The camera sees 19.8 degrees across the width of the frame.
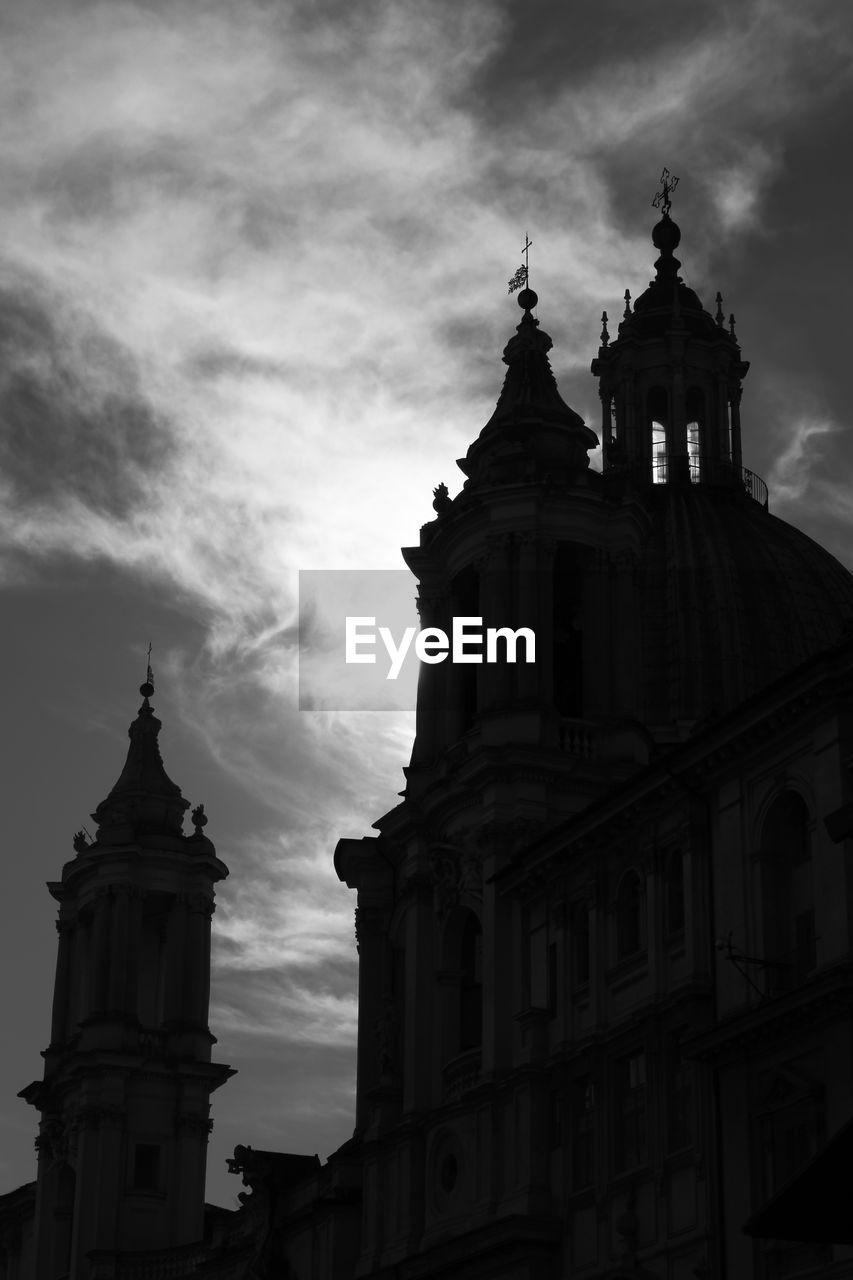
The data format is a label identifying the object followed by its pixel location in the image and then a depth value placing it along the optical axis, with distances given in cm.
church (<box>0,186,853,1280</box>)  4219
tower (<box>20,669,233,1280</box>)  7219
